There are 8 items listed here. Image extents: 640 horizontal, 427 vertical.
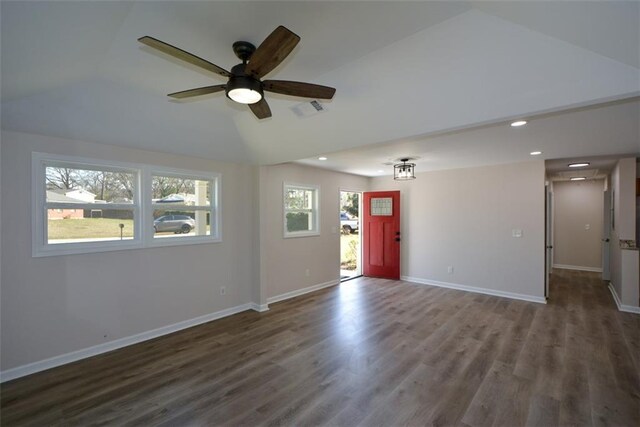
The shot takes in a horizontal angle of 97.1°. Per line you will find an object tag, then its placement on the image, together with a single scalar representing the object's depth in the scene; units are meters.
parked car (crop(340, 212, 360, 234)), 9.02
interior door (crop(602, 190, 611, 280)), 5.95
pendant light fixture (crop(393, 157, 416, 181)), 4.95
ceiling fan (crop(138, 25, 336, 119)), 1.46
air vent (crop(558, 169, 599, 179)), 5.77
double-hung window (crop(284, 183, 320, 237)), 5.30
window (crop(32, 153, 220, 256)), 2.83
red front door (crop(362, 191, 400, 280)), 6.49
